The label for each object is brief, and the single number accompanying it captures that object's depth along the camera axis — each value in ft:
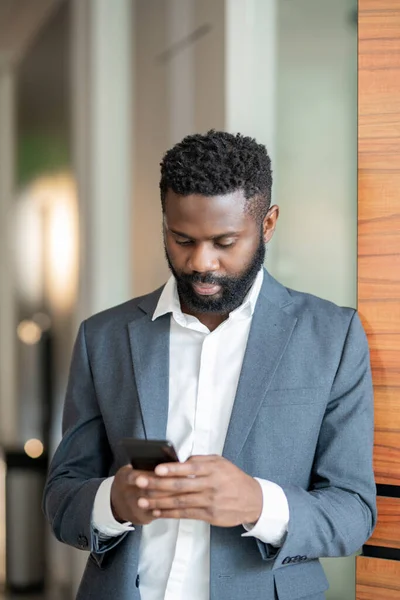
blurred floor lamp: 15.30
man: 6.95
